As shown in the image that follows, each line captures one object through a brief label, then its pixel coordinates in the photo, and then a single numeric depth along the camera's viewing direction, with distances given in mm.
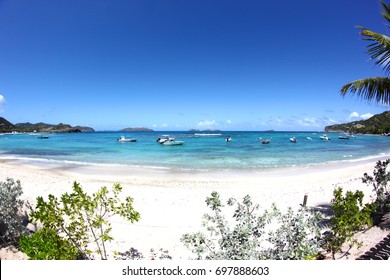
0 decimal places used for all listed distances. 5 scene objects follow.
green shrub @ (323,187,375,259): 4320
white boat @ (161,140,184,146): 48409
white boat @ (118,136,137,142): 63044
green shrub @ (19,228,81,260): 3668
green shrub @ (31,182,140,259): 3609
